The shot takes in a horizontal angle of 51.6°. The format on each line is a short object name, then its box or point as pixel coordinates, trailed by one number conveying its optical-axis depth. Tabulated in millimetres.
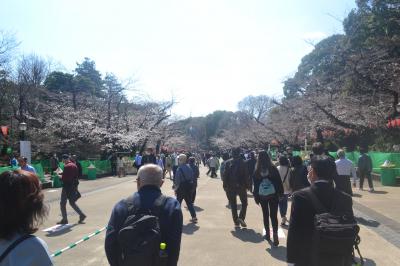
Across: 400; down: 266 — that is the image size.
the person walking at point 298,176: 8336
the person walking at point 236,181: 8992
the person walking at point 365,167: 16263
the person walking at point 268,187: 7379
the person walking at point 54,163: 24905
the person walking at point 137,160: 22480
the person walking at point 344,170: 9250
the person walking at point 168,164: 25891
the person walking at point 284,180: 9516
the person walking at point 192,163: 13108
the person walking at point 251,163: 13329
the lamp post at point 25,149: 19859
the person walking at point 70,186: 10203
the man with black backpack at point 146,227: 3020
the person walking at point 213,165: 28016
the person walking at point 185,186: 10062
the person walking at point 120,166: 28166
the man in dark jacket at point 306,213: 3418
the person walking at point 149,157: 16781
